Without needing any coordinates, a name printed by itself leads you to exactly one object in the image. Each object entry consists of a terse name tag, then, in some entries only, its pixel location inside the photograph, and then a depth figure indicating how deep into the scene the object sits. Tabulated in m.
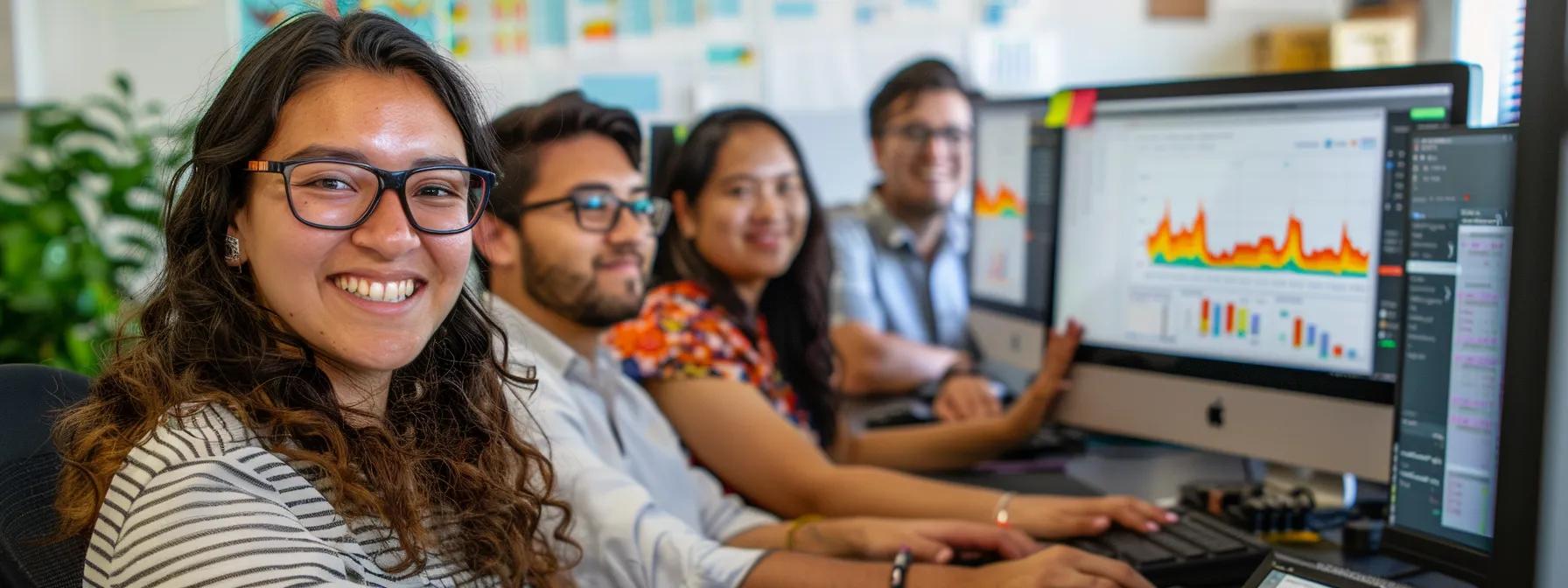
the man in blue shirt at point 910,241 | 2.40
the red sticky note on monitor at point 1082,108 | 1.56
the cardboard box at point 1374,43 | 2.95
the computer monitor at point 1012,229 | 1.71
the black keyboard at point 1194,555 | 1.13
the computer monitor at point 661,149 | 1.86
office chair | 0.81
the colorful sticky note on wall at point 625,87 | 3.18
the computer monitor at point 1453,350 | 0.97
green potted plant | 2.56
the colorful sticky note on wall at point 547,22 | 3.15
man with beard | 1.24
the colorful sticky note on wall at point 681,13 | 3.16
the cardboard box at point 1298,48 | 3.13
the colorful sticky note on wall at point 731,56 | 3.19
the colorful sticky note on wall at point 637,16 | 3.16
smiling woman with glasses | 0.76
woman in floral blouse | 1.41
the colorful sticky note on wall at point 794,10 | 3.18
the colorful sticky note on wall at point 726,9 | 3.17
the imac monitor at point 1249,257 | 1.25
